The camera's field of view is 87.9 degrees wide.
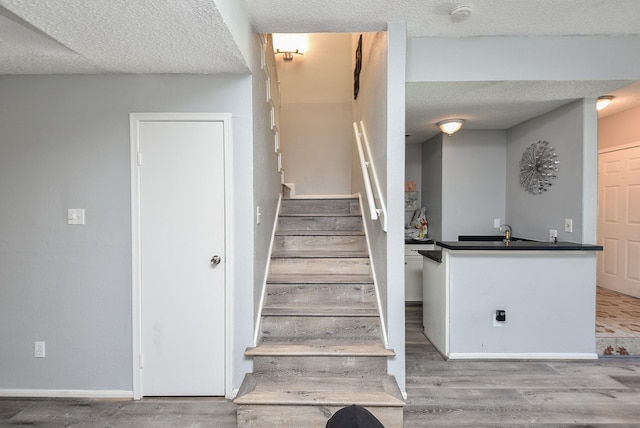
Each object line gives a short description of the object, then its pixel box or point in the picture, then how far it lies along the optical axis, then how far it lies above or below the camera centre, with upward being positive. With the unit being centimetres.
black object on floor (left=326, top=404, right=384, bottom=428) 109 -71
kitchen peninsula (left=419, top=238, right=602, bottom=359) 280 -80
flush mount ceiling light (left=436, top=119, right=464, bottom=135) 349 +89
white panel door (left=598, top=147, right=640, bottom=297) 394 -14
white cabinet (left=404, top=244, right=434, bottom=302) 424 -80
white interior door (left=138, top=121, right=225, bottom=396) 227 -49
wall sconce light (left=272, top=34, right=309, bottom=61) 450 +226
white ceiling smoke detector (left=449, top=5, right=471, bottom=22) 204 +123
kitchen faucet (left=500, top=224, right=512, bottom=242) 318 -23
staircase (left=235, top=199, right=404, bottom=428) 191 -92
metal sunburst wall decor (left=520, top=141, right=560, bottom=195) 322 +43
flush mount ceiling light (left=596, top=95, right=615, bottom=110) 296 +99
